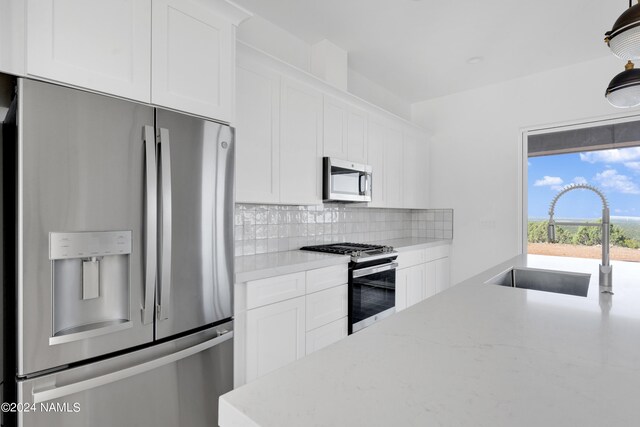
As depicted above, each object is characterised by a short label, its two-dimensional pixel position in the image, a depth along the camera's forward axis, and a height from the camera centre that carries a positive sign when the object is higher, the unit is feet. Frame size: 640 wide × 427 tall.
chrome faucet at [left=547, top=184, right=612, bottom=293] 4.54 -0.23
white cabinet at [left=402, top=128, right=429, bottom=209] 12.56 +1.86
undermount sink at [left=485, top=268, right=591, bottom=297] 5.43 -1.13
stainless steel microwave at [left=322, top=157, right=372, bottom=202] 8.70 +1.00
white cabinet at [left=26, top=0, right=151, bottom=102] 3.74 +2.16
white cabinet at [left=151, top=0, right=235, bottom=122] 4.76 +2.49
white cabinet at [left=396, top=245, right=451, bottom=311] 10.52 -2.08
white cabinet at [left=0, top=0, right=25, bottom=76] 3.58 +2.01
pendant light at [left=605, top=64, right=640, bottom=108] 4.47 +1.81
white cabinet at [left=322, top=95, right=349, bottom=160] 8.95 +2.51
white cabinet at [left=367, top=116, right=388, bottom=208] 10.73 +1.98
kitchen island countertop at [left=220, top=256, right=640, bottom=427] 1.63 -1.00
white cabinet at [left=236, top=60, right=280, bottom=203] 6.86 +1.82
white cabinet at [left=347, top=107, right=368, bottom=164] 9.80 +2.49
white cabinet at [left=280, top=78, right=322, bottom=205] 7.80 +1.83
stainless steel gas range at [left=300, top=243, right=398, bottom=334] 8.18 -1.76
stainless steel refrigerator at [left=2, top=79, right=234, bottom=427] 3.60 -0.60
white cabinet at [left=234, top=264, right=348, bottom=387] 5.92 -2.11
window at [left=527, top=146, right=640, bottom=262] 10.03 +0.66
